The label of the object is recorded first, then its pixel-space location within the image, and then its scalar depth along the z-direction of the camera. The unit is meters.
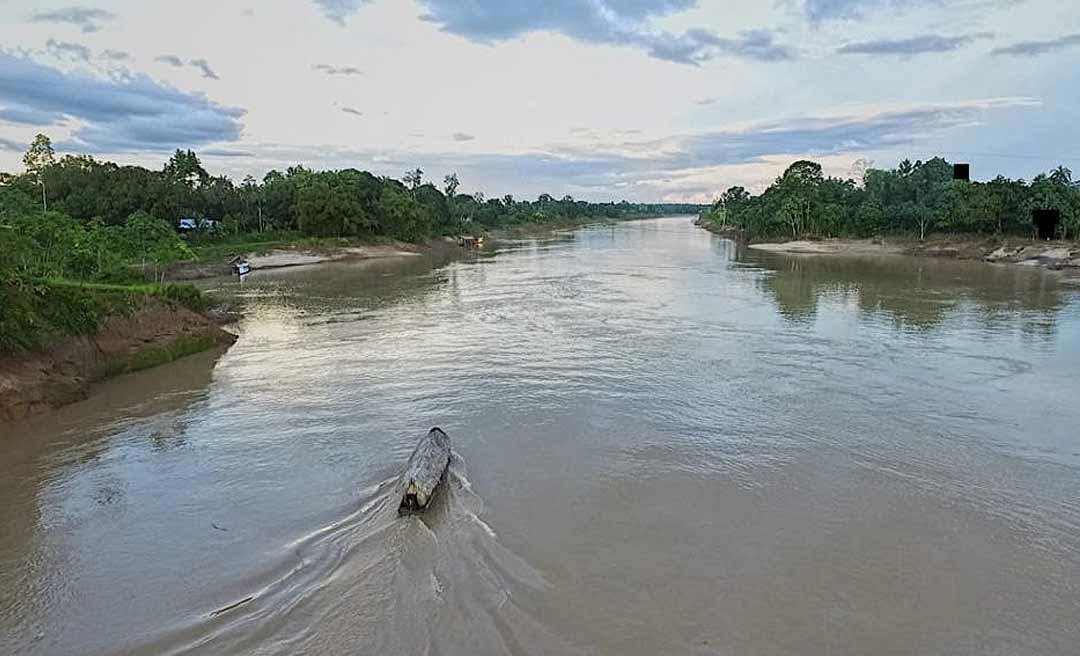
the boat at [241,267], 48.47
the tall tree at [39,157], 57.50
